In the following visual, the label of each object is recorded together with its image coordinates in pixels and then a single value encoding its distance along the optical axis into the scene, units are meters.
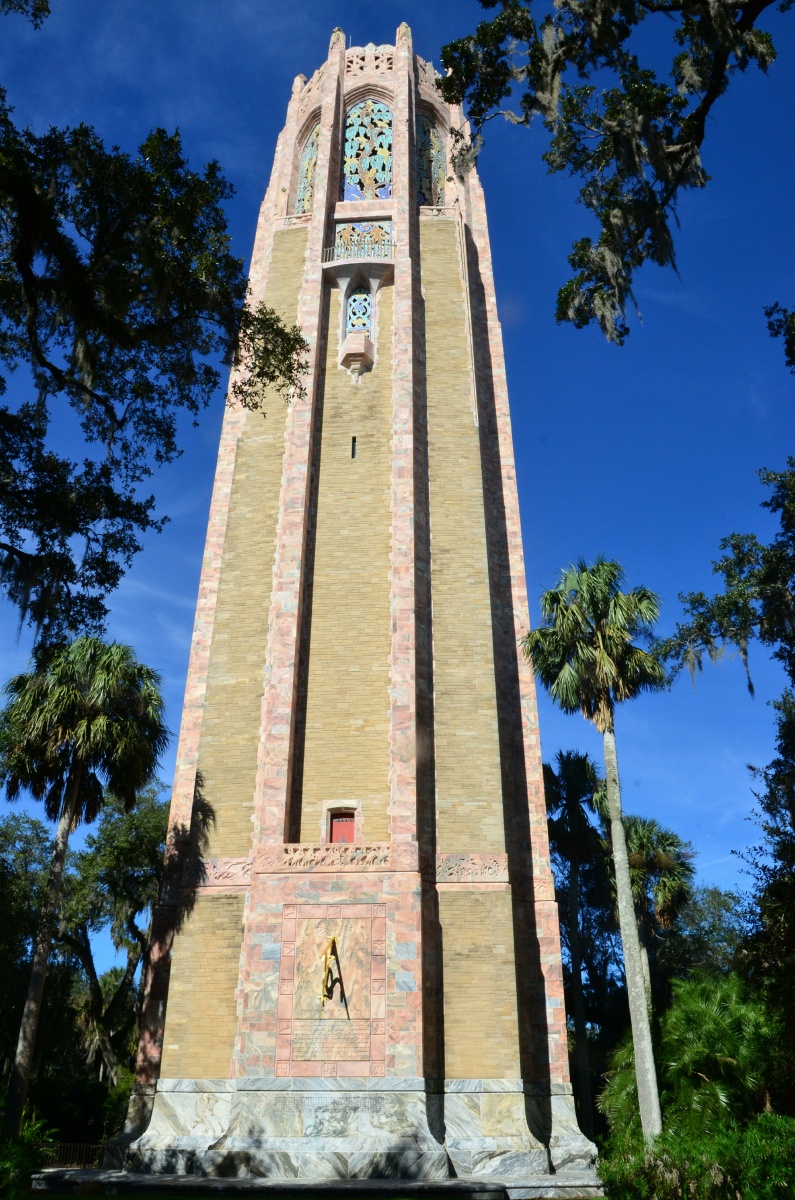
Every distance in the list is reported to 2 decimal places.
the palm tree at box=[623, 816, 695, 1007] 28.28
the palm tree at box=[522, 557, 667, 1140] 18.97
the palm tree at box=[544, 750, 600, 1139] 28.02
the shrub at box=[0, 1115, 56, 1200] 8.41
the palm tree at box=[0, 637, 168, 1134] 19.56
